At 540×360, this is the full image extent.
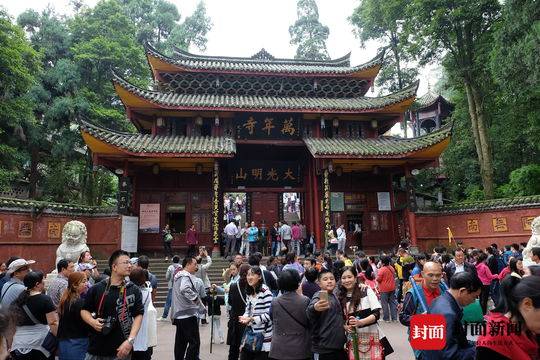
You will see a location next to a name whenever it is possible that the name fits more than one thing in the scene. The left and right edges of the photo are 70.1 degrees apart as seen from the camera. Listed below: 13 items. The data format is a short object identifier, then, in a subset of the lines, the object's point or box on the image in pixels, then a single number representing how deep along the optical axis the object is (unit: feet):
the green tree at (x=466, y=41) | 62.95
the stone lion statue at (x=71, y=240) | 36.52
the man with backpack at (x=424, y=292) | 12.28
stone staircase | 41.54
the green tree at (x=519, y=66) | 45.62
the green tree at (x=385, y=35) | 85.71
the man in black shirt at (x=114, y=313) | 11.33
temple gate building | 51.37
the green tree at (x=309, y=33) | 130.52
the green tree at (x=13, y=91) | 59.62
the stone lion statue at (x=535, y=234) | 31.83
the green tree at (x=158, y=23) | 116.47
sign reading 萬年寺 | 56.95
